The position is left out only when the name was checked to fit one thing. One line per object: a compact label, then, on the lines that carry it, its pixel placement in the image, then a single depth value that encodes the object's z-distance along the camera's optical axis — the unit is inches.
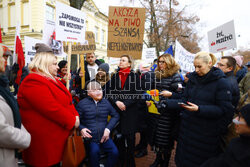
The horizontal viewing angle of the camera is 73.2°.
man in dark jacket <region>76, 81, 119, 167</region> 97.5
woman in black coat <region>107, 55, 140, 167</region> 109.0
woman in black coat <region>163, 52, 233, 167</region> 76.4
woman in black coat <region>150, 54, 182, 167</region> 109.8
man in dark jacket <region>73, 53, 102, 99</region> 153.6
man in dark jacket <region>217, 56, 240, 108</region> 103.5
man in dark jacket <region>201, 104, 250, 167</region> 47.4
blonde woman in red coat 68.5
